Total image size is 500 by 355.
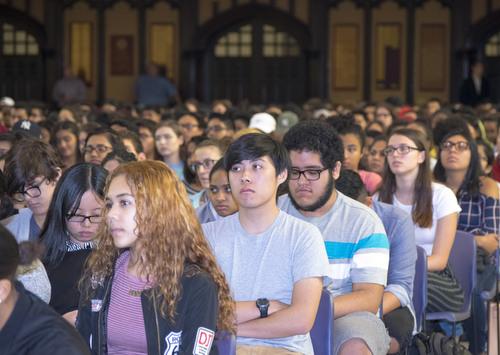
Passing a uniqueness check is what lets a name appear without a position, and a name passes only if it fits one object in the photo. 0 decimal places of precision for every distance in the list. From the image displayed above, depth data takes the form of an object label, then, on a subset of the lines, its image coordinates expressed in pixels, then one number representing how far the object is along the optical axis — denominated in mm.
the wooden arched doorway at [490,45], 33781
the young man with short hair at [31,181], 8269
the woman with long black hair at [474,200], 10930
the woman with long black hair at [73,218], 7183
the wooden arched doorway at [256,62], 34531
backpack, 8411
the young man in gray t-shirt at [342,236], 7501
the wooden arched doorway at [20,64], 34986
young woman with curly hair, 5607
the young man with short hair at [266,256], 6745
